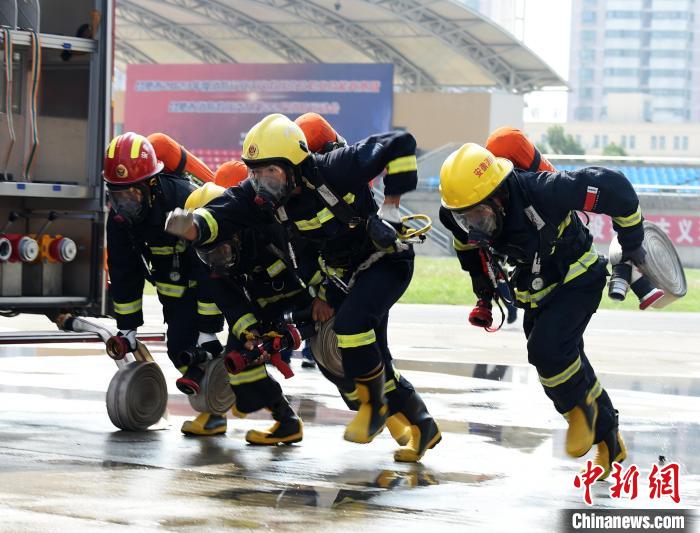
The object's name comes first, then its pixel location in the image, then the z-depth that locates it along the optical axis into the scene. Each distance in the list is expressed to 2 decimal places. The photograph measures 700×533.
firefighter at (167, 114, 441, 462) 10.39
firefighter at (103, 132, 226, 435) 11.77
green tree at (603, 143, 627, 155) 124.55
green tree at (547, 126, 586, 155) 126.96
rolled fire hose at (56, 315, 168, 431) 12.11
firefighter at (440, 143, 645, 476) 9.80
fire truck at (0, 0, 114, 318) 13.44
